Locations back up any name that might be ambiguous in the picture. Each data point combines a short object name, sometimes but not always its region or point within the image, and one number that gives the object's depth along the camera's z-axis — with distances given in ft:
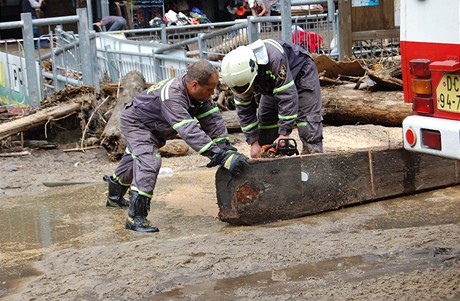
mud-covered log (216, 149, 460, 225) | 21.40
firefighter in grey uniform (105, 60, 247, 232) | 21.24
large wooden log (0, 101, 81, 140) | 33.94
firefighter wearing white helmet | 22.47
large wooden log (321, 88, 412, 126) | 32.42
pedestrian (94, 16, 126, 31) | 65.92
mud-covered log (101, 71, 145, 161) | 31.60
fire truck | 15.94
